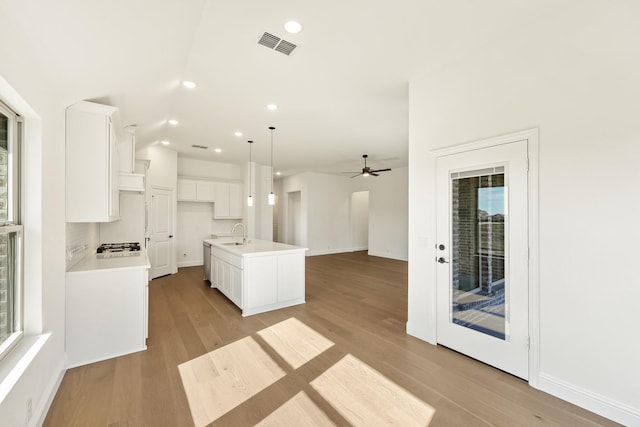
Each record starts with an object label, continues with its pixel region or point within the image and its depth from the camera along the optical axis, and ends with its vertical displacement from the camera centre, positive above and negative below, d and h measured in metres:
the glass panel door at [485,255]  2.32 -0.40
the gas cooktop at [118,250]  3.45 -0.51
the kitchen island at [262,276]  3.80 -0.94
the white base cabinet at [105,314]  2.55 -1.00
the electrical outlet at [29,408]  1.64 -1.20
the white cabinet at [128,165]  3.58 +0.66
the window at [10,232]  1.69 -0.12
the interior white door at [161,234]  5.91 -0.46
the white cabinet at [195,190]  6.90 +0.60
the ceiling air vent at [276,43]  2.43 +1.59
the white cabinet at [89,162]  2.53 +0.49
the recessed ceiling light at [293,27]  2.25 +1.58
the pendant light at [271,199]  5.36 +0.29
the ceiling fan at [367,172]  6.69 +1.04
